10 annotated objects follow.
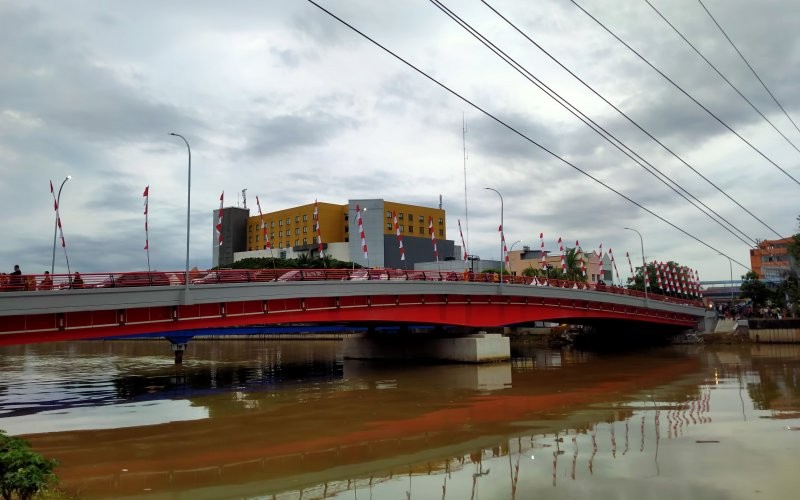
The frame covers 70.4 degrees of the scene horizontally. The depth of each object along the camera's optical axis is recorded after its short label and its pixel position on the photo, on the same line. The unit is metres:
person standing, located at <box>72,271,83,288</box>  28.17
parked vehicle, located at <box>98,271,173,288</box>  29.31
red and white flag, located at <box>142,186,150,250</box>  38.04
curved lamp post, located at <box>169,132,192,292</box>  32.66
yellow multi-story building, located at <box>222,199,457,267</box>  125.88
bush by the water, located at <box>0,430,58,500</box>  9.29
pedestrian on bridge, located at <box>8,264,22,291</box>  25.96
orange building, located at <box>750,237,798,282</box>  129.62
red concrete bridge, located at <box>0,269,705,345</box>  27.19
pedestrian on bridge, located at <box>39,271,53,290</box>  26.94
